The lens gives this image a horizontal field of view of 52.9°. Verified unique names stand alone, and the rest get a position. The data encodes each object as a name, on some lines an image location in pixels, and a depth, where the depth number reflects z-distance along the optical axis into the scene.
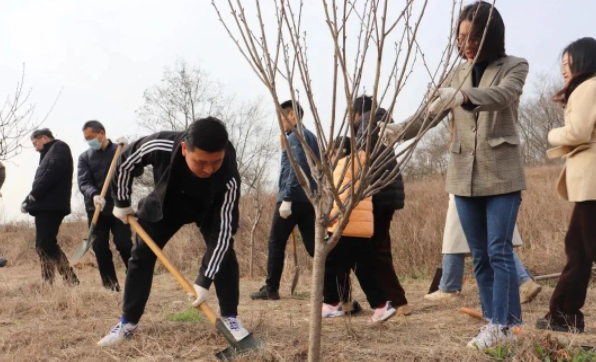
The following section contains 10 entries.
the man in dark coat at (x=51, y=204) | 6.39
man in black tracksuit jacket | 3.54
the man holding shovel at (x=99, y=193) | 6.18
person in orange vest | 4.31
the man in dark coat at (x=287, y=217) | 5.40
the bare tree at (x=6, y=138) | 6.95
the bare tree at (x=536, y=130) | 31.14
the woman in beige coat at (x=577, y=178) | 3.44
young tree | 2.26
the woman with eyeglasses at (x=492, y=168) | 3.06
